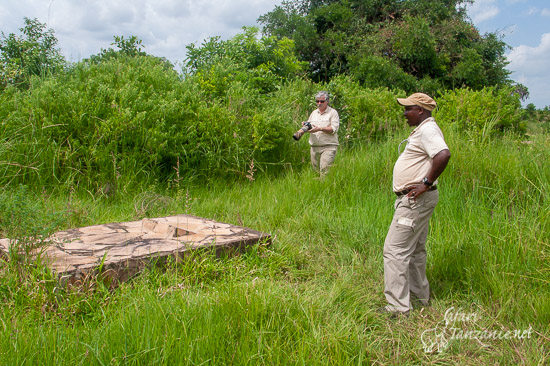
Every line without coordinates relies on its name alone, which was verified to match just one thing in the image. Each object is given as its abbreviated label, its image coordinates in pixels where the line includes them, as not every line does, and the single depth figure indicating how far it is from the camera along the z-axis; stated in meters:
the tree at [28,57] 8.89
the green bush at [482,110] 10.40
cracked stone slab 3.83
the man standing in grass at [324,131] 8.02
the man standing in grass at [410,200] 3.88
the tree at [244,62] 9.81
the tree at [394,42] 18.69
